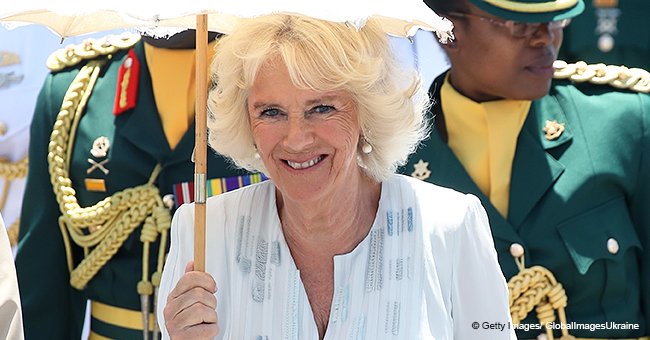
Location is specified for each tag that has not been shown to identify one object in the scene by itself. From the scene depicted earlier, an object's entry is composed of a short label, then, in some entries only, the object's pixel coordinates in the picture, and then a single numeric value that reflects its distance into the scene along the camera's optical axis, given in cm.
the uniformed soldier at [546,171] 807
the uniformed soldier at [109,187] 833
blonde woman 592
